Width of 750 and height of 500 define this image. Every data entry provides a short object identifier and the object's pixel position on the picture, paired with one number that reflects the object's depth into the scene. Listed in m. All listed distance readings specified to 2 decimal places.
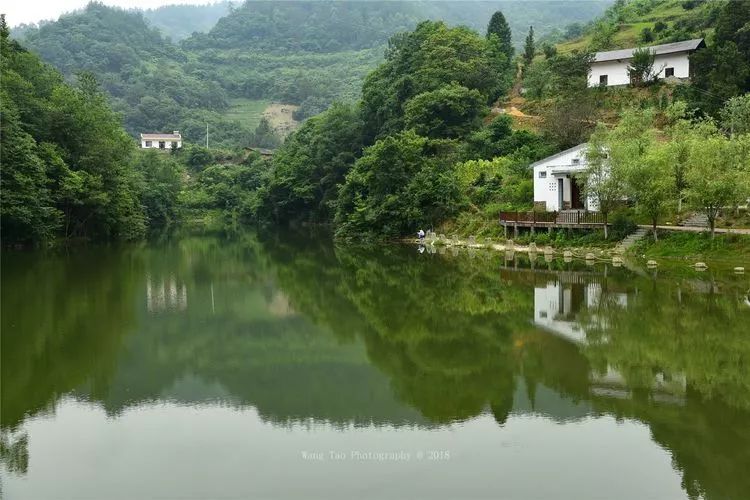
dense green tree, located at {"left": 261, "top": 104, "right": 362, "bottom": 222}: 63.16
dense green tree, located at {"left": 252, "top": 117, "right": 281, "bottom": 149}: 120.62
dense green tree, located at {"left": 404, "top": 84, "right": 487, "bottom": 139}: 50.81
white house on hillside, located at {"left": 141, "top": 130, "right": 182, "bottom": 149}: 109.69
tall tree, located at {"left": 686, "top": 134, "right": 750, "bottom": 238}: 26.55
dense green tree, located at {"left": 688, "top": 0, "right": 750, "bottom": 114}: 40.18
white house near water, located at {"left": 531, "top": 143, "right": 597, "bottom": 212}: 37.31
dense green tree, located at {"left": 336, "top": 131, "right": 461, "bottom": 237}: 43.81
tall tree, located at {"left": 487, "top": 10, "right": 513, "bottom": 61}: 64.56
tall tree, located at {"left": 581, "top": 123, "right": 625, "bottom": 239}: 31.55
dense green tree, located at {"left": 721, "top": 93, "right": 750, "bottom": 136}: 34.53
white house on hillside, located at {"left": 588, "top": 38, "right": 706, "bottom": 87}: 48.06
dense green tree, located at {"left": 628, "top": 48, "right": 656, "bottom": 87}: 48.59
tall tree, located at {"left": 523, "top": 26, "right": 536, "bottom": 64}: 66.19
